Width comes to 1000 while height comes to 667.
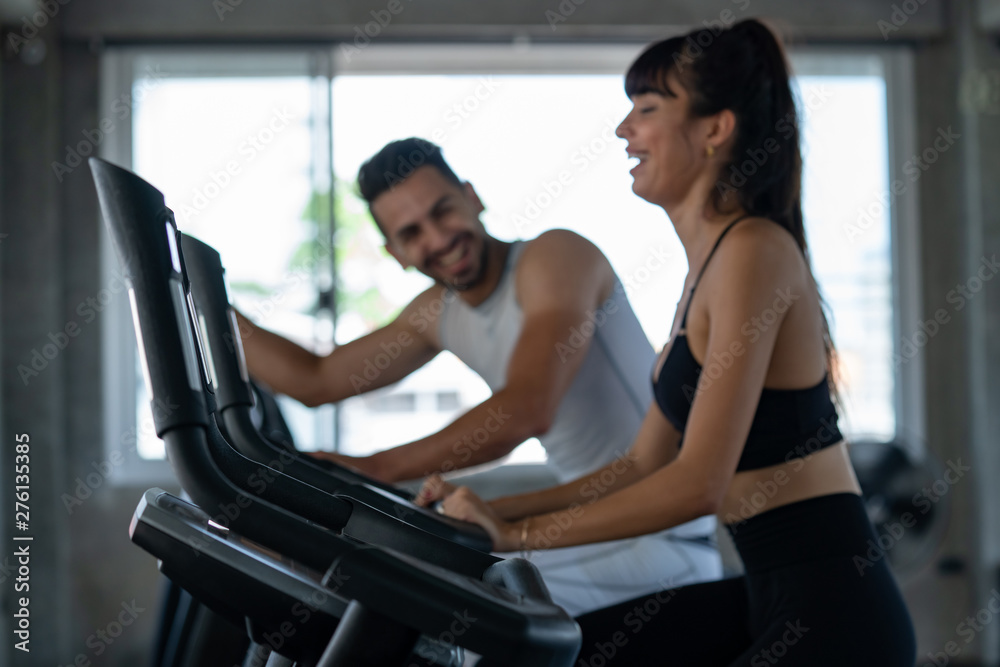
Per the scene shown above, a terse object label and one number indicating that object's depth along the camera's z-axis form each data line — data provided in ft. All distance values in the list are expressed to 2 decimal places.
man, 4.74
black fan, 9.67
